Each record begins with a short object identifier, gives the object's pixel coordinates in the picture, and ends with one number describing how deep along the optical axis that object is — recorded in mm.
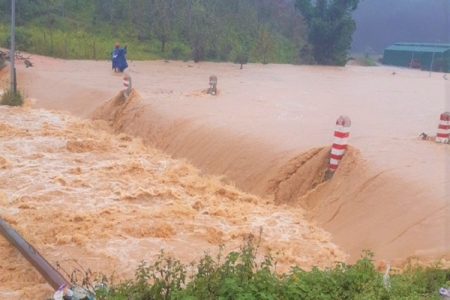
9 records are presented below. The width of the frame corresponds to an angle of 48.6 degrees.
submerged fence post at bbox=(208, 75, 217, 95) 16203
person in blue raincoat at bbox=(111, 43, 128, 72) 22117
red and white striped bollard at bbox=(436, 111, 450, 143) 9188
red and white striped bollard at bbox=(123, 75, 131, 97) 14930
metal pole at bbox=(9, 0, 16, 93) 15410
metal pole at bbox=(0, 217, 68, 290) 5465
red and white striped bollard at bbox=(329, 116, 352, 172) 8594
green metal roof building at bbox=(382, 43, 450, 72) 39719
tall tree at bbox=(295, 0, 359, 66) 37719
